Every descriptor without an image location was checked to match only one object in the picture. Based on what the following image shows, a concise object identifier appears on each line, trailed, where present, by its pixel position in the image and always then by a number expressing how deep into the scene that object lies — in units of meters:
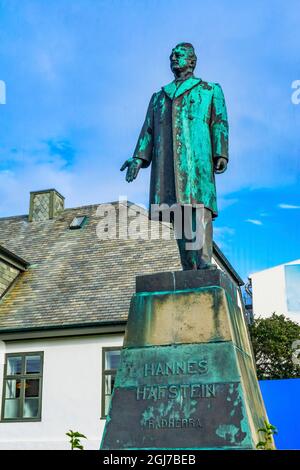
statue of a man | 5.93
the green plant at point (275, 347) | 28.81
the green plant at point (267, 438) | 4.50
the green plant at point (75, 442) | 4.93
